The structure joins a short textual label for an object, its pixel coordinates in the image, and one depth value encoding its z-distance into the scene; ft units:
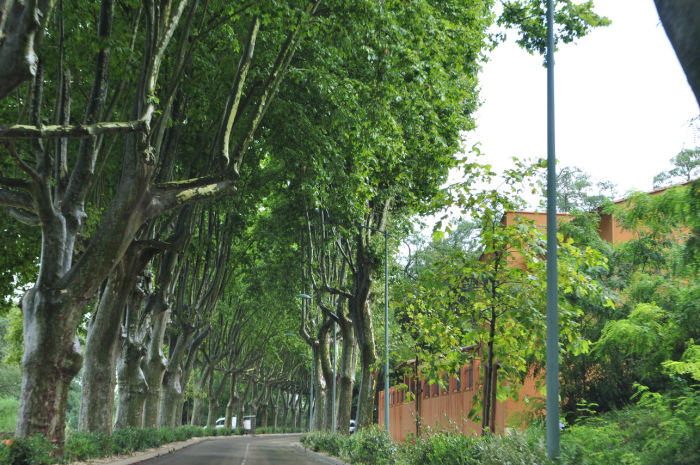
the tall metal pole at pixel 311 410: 178.88
